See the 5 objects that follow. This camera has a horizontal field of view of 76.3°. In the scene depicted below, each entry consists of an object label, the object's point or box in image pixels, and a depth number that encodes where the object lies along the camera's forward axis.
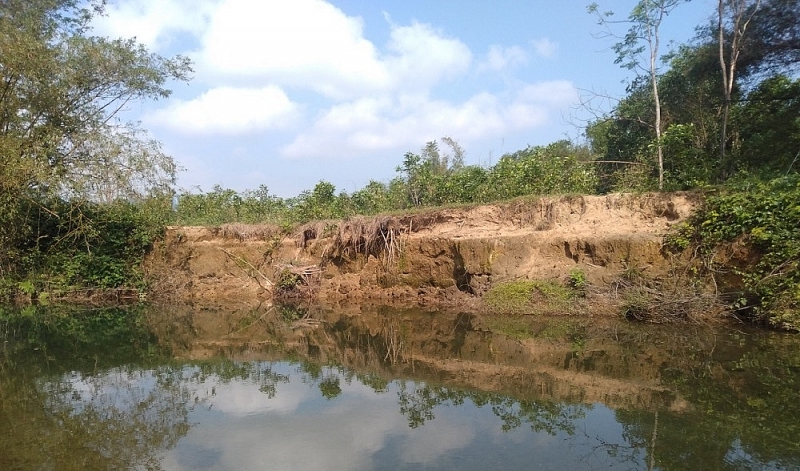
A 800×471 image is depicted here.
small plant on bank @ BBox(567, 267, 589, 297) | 11.13
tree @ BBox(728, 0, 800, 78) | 13.80
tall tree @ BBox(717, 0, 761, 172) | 13.79
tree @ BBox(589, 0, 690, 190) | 15.03
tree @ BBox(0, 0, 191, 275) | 13.27
